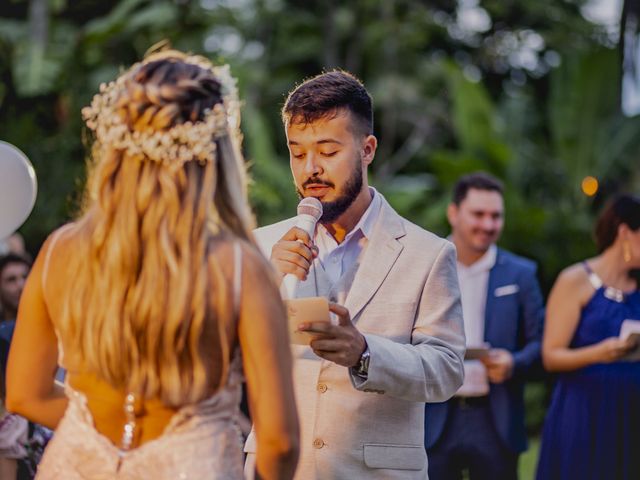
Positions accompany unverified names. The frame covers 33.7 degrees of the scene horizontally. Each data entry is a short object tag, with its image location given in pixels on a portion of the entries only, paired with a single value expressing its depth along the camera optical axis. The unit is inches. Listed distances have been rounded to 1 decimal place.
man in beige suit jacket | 131.3
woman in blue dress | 233.5
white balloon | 184.1
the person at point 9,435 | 183.5
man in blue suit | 232.1
